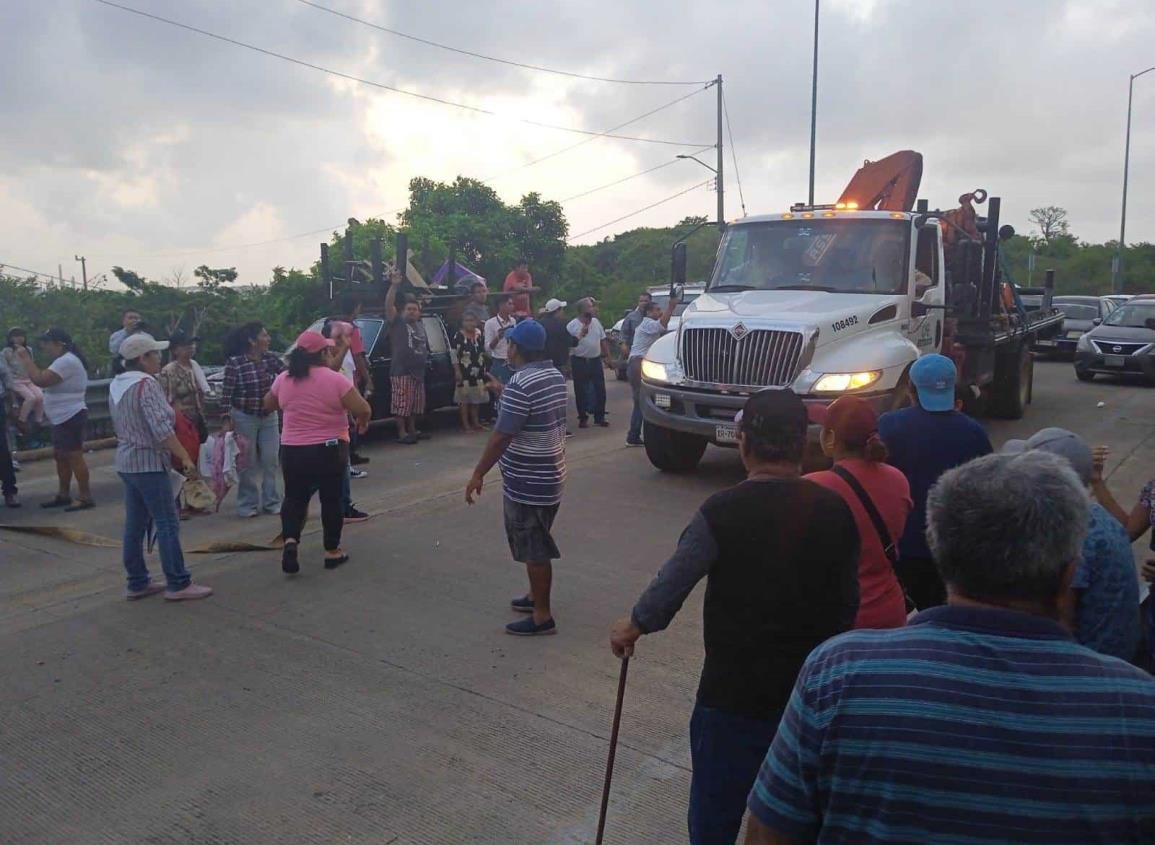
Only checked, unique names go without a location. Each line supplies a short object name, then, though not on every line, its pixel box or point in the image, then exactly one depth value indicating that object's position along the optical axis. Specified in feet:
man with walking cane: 8.89
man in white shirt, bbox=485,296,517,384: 41.47
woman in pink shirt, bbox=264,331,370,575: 21.56
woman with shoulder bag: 10.91
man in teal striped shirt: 4.93
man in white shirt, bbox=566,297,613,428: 41.37
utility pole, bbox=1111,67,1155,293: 125.39
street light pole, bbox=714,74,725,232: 106.93
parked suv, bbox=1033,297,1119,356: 74.74
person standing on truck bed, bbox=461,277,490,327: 43.16
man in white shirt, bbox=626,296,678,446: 36.81
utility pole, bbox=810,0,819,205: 89.61
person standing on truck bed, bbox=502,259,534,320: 48.80
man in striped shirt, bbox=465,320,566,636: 17.62
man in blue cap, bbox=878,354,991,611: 13.04
